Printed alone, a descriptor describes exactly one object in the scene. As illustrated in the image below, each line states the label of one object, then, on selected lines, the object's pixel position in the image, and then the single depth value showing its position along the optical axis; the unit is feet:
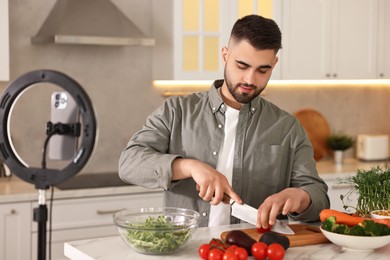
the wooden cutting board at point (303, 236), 7.86
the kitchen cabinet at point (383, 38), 17.40
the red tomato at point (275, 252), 6.95
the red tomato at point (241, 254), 6.81
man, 8.75
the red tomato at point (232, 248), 6.94
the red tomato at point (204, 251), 6.99
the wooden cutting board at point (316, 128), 17.69
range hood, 14.03
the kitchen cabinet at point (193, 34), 15.14
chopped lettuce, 7.25
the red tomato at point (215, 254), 6.83
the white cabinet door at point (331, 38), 16.31
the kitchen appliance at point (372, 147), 17.87
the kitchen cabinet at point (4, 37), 13.30
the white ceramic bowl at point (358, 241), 7.50
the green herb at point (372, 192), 8.85
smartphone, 5.24
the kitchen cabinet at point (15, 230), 12.80
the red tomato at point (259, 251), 7.02
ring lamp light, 5.15
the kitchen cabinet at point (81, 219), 13.28
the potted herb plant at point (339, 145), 17.47
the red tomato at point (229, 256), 6.77
